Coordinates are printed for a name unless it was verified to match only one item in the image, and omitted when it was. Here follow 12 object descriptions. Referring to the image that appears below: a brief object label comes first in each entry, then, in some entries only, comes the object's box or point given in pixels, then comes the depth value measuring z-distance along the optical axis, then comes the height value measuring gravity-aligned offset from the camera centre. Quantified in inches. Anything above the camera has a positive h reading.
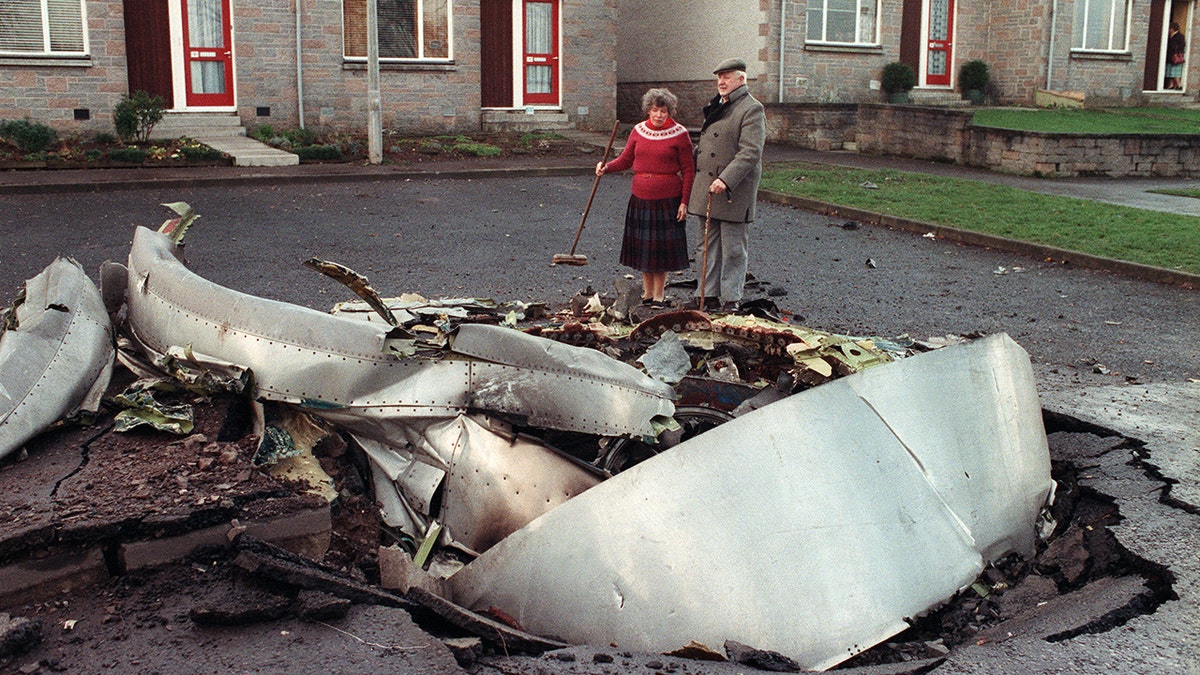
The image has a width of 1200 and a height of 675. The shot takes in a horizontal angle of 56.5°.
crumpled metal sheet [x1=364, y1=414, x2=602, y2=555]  173.0 -56.4
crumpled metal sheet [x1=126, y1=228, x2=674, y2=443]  178.4 -41.7
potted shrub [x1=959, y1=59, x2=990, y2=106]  1125.1 +40.9
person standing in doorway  1277.1 +75.3
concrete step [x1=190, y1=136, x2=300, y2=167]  722.8 -24.9
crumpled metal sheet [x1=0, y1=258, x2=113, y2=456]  183.3 -42.3
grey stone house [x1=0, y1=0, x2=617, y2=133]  775.7 +41.4
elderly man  350.9 -16.8
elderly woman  355.3 -22.3
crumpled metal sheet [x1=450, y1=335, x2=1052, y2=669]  149.1 -57.8
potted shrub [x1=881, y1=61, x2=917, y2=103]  1042.7 +36.5
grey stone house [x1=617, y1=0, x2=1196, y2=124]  1013.2 +71.9
